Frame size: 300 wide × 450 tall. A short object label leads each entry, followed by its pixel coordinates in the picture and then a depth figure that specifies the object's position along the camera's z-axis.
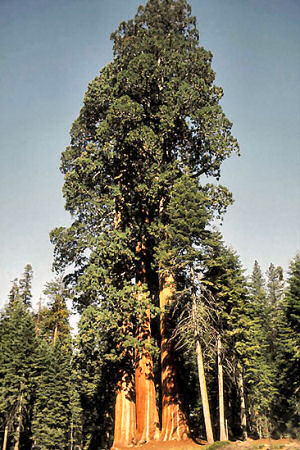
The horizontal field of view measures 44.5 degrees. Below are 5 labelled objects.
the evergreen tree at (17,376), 32.72
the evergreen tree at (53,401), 31.67
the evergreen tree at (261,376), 26.98
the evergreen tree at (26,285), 53.50
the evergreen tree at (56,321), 45.88
